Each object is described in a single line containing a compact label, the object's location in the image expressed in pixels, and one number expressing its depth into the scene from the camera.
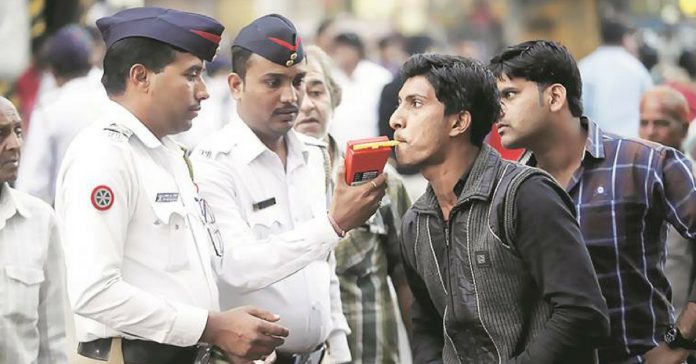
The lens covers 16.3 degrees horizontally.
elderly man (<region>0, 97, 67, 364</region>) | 9.01
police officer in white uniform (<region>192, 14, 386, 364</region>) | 9.19
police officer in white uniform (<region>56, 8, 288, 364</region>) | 8.08
